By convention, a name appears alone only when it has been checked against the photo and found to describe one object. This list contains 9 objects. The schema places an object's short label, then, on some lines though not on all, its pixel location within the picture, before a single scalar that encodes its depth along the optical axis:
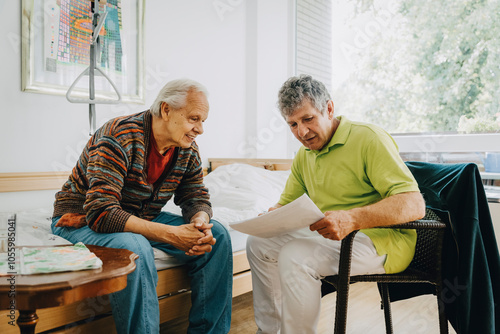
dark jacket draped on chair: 1.18
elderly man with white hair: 1.25
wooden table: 0.83
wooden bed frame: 1.26
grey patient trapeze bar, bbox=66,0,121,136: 2.17
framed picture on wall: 2.14
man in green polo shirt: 1.17
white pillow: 2.02
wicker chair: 1.18
